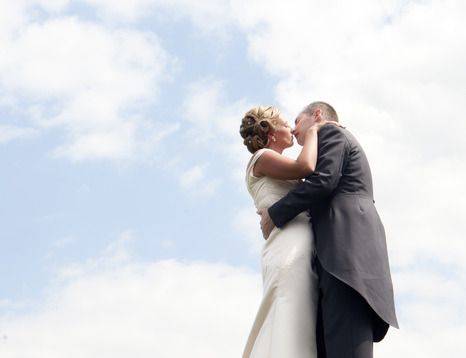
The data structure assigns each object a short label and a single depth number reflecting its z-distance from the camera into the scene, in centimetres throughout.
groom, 610
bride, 642
